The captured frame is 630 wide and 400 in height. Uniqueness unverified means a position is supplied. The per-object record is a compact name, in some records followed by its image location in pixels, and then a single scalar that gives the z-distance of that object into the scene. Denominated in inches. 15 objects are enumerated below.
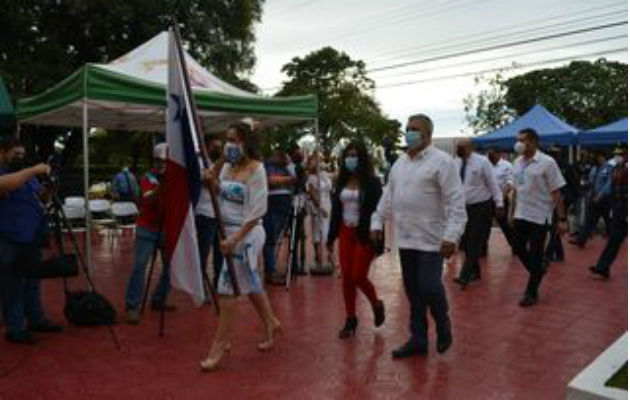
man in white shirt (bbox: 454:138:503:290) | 345.7
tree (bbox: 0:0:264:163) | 814.5
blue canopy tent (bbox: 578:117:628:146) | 738.2
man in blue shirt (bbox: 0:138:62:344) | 228.8
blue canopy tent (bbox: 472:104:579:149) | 749.3
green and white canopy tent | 303.9
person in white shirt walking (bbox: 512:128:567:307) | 290.7
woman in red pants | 233.1
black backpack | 258.1
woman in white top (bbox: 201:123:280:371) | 202.2
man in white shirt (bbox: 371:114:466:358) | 204.5
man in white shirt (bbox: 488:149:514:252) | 455.8
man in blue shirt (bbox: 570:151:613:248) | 472.1
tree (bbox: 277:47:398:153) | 2174.0
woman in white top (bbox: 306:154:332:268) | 394.3
